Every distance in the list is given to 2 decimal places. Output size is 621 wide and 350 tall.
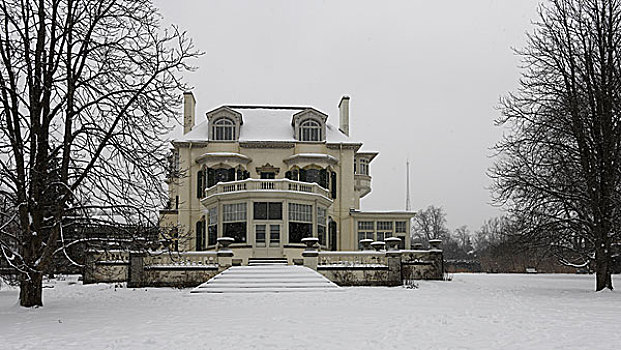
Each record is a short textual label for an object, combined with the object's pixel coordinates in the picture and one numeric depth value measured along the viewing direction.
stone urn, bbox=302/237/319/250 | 25.45
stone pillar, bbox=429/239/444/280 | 27.25
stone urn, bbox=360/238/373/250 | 29.83
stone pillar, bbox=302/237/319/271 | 24.86
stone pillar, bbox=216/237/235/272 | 24.78
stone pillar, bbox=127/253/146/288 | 23.48
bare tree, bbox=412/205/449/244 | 94.75
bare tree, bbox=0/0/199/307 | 13.74
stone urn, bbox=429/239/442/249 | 27.42
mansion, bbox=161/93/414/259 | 32.56
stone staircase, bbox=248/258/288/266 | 29.06
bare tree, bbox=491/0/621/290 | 19.22
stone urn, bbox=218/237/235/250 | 25.78
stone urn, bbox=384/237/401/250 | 25.02
